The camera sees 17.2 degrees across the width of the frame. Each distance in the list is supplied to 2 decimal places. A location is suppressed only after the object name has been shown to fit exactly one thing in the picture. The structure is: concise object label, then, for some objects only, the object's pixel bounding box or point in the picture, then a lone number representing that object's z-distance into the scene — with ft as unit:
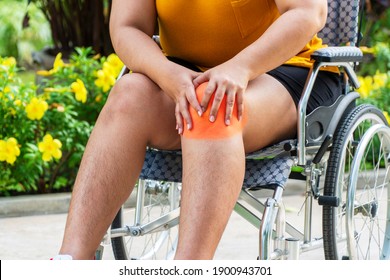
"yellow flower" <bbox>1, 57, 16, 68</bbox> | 20.07
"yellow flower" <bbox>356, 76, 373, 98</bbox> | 23.05
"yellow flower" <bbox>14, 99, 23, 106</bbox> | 19.38
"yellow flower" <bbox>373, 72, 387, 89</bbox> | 23.73
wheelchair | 11.71
